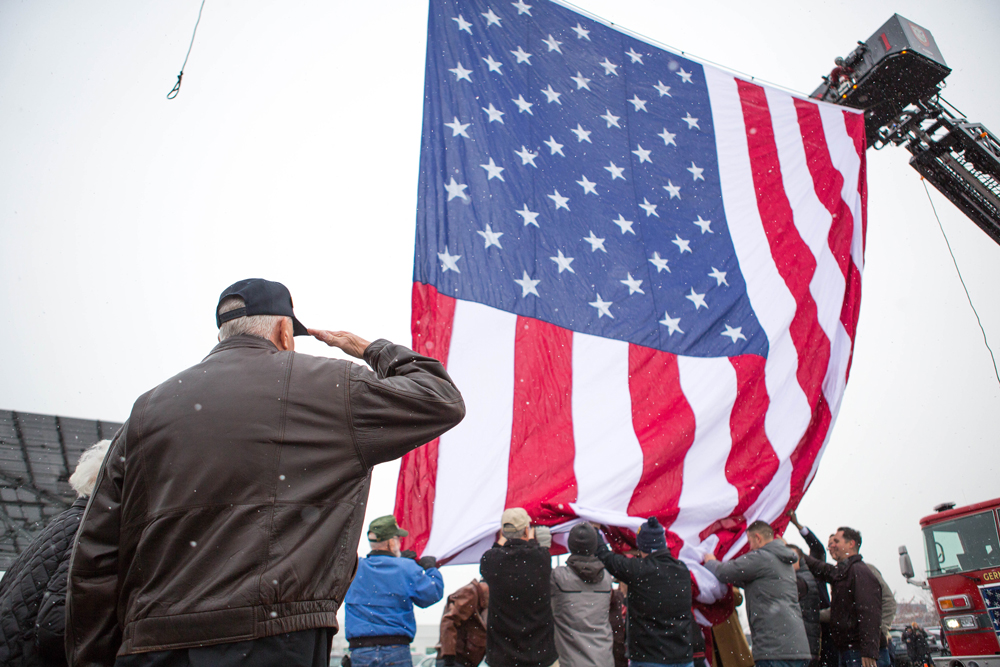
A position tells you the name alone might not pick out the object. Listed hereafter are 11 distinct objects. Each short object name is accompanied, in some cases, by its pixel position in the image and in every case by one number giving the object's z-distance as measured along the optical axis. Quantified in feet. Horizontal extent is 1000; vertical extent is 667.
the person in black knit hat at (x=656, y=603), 10.78
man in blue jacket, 9.65
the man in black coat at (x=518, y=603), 9.96
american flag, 11.94
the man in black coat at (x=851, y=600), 12.40
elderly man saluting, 3.34
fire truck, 14.90
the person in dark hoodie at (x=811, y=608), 13.46
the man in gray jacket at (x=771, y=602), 11.38
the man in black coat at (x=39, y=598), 5.02
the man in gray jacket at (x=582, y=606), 10.91
